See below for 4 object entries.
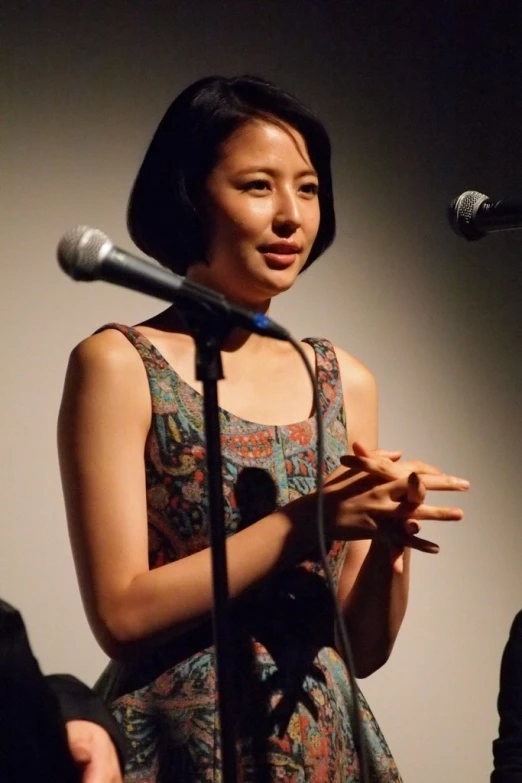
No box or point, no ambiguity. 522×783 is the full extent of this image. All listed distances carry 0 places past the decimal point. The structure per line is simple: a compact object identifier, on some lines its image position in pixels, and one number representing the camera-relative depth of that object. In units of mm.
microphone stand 4113
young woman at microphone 4324
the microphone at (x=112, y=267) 4066
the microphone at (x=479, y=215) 4329
